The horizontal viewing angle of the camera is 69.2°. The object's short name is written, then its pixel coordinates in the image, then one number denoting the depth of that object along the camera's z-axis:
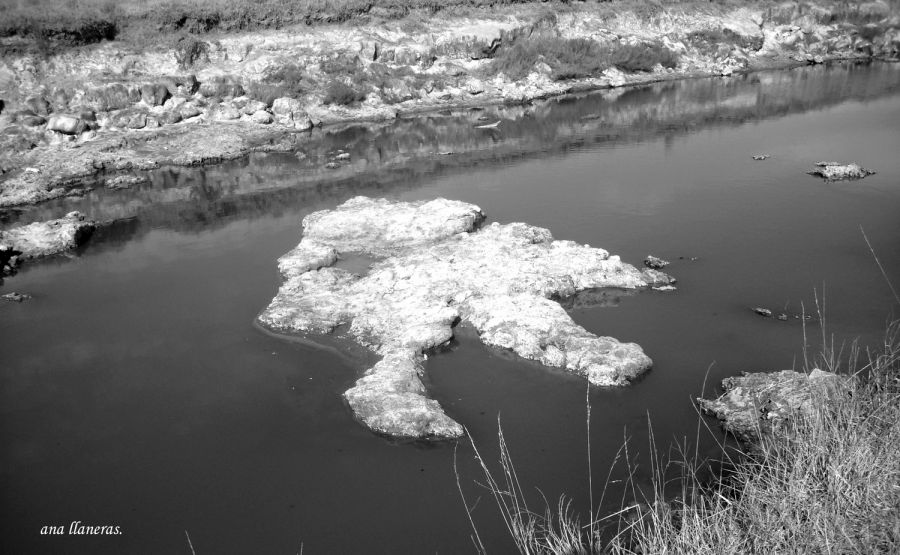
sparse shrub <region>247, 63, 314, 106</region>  31.61
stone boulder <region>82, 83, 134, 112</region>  28.83
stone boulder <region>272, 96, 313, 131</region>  30.55
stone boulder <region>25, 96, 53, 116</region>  27.70
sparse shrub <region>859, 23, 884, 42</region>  46.19
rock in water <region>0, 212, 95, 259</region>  18.08
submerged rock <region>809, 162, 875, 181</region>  21.56
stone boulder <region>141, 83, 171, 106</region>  29.66
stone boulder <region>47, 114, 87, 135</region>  26.81
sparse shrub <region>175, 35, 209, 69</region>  32.91
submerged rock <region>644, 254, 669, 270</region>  15.88
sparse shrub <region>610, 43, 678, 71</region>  39.94
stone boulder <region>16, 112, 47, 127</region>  26.62
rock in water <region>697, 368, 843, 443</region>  9.77
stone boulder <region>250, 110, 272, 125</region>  30.17
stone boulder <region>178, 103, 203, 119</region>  29.38
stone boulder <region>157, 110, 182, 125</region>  28.93
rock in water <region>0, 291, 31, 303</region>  15.81
